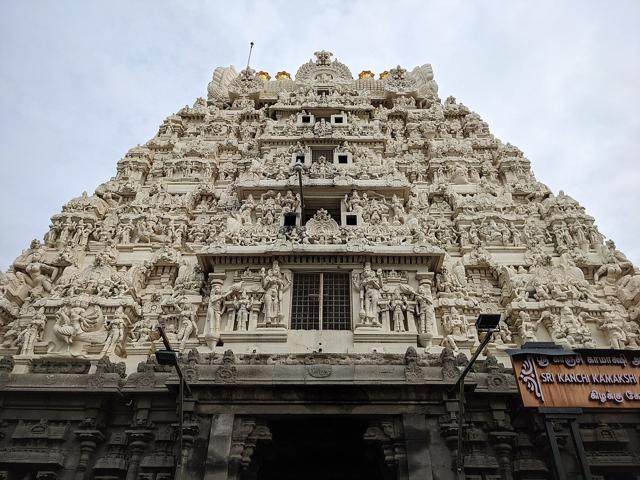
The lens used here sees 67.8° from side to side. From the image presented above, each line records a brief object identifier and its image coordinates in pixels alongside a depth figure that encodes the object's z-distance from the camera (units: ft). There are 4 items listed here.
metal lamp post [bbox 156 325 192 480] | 33.37
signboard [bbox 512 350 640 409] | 37.68
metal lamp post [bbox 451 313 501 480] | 32.32
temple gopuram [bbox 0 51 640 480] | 39.11
